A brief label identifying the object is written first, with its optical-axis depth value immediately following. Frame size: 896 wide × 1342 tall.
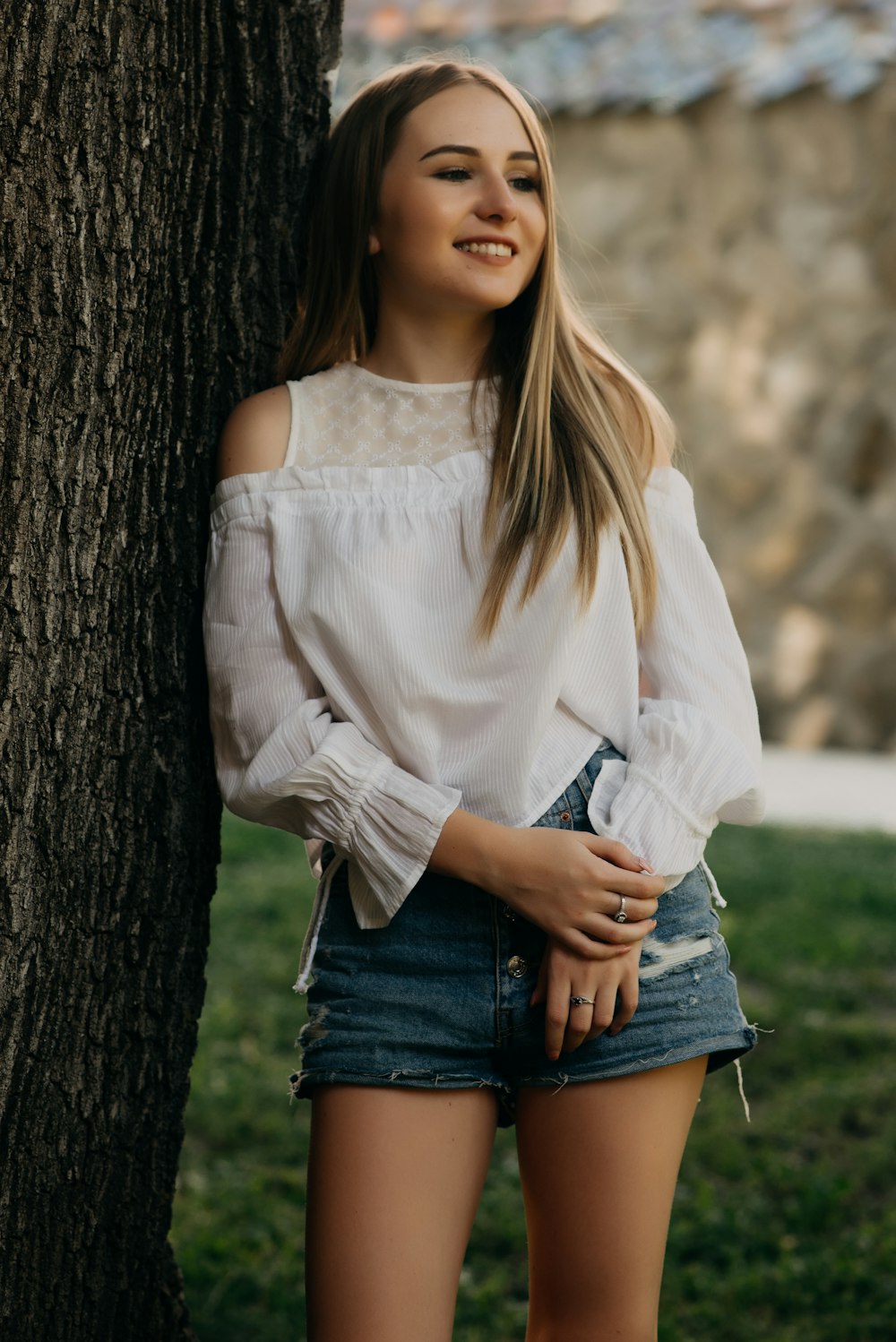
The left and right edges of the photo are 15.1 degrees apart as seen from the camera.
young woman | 2.66
